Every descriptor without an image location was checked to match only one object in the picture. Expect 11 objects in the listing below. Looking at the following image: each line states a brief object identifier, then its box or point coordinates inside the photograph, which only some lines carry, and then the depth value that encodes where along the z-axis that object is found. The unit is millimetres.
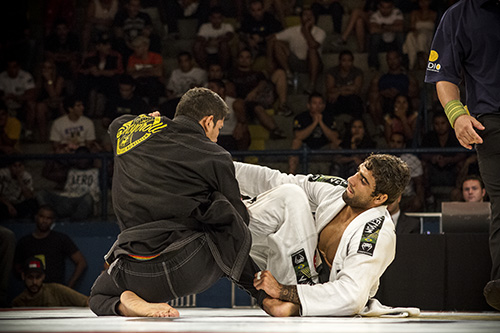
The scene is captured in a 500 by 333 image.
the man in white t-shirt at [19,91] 15297
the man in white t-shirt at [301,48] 15508
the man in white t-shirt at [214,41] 15695
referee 5641
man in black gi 5359
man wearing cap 11102
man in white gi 5402
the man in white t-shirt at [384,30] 15336
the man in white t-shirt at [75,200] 12461
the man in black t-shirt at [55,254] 11547
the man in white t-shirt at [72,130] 14297
